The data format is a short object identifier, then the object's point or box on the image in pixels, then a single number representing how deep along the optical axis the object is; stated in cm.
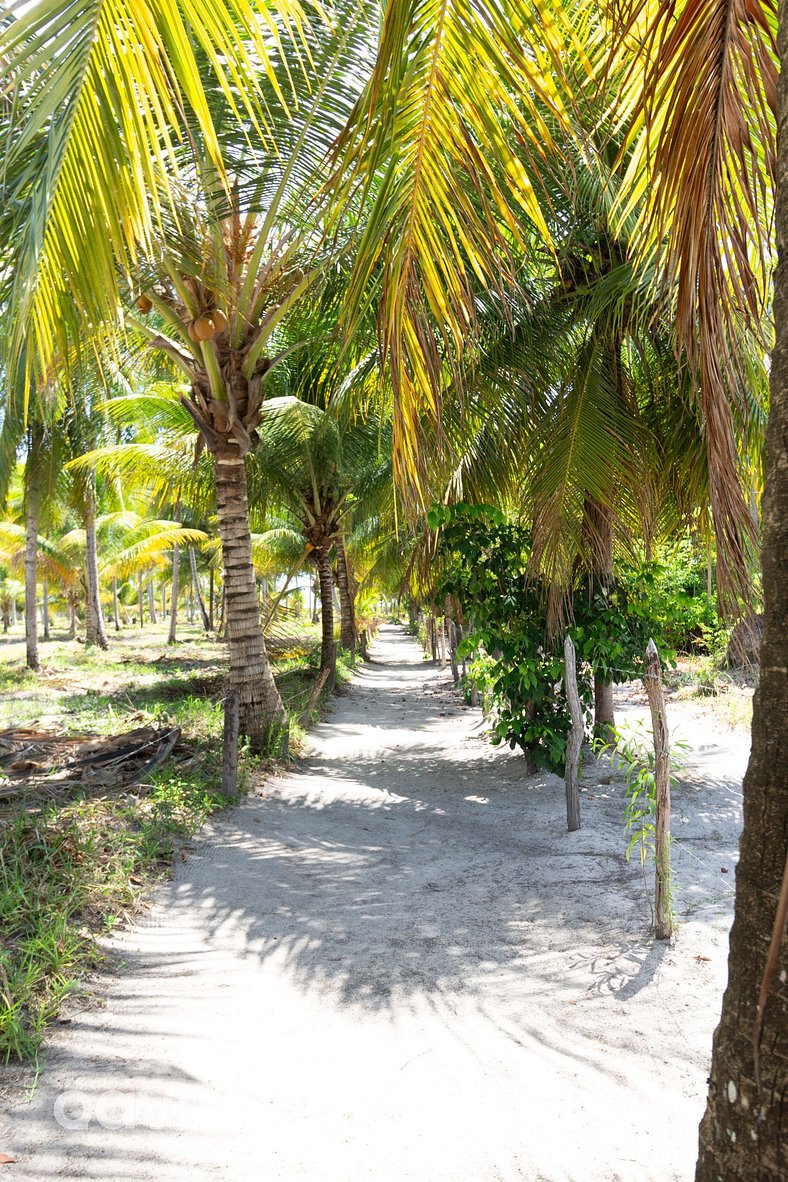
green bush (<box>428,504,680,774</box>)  696
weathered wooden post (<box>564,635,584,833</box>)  594
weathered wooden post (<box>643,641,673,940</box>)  386
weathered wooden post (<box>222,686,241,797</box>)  651
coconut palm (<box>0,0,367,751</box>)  205
